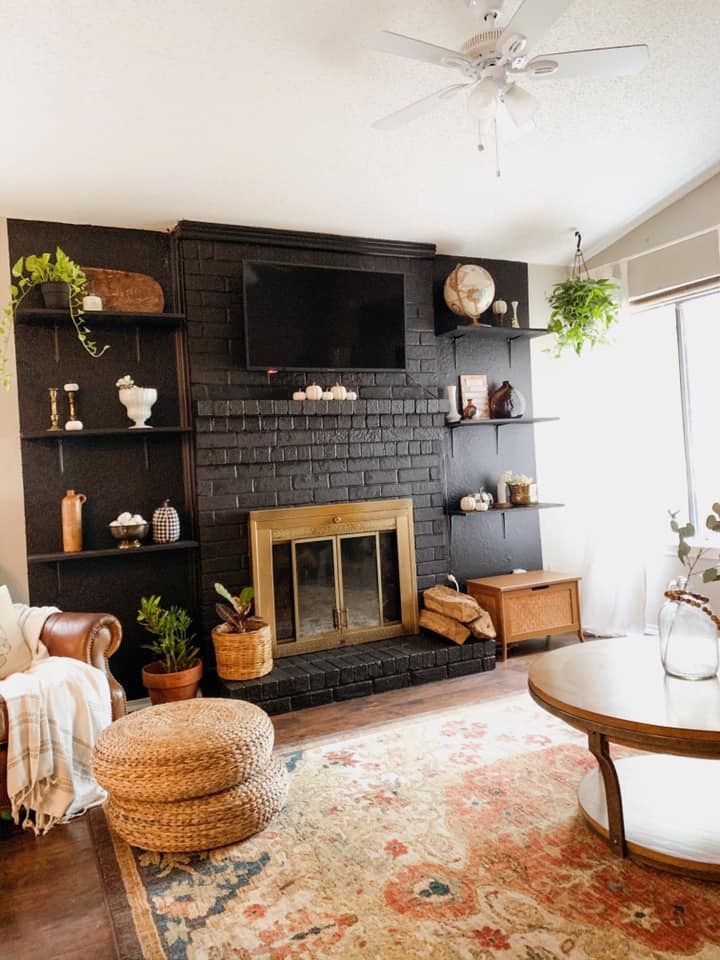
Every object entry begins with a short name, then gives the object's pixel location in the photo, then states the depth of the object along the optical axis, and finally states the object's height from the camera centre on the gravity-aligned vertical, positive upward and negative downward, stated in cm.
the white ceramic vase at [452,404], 436 +38
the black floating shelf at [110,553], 329 -34
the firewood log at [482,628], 395 -93
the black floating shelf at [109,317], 328 +81
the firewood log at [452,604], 395 -80
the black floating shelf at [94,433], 331 +24
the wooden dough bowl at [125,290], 354 +98
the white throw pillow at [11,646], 278 -64
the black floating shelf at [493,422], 434 +25
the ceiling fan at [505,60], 206 +127
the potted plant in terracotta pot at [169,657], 336 -89
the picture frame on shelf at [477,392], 452 +46
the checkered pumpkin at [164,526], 356 -23
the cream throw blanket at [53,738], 240 -90
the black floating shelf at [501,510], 430 -30
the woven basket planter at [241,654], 343 -87
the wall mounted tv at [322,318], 370 +85
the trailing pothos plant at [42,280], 325 +97
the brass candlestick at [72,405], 338 +39
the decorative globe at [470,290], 421 +104
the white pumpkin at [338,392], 394 +44
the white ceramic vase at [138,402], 347 +40
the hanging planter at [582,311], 433 +91
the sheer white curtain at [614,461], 439 -3
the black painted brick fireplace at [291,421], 366 +28
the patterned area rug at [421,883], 173 -117
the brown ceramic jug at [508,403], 446 +37
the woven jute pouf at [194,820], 219 -108
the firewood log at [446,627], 394 -93
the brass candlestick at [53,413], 340 +35
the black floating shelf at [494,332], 421 +81
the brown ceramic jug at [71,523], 338 -19
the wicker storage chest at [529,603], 412 -86
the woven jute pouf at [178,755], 217 -87
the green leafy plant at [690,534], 214 -26
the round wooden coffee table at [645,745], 186 -77
